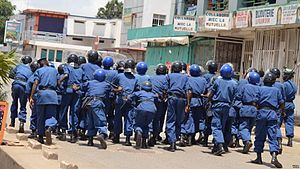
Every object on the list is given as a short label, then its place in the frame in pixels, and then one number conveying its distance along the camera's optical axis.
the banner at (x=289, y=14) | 22.28
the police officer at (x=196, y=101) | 14.25
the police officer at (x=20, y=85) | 14.81
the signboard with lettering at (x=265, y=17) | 23.58
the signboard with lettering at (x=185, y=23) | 29.76
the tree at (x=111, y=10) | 95.62
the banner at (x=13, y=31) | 69.00
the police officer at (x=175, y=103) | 13.57
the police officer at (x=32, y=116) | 13.17
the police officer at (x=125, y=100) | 13.63
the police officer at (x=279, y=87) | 13.85
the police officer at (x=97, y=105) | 12.88
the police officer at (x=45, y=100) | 12.51
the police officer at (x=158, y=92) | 14.14
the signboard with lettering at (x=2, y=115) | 10.89
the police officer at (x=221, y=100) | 13.26
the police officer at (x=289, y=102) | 15.09
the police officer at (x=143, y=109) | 13.18
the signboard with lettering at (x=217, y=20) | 27.14
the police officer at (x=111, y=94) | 13.97
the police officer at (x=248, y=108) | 13.32
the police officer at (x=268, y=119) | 11.99
